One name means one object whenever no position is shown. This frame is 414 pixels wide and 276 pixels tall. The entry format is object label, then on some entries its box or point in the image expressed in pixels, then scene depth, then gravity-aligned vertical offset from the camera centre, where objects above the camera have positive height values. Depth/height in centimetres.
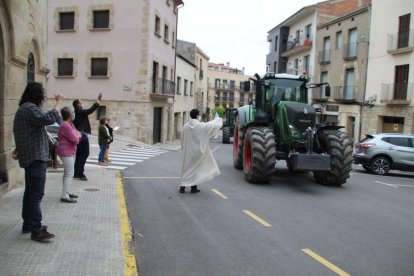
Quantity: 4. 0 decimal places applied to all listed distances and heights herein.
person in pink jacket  669 -74
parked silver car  1505 -133
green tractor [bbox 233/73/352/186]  978 -83
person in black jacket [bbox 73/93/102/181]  862 -77
